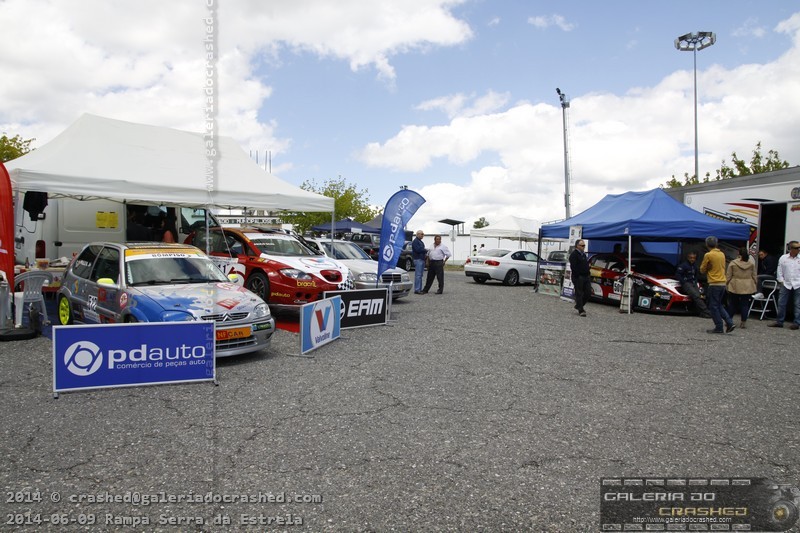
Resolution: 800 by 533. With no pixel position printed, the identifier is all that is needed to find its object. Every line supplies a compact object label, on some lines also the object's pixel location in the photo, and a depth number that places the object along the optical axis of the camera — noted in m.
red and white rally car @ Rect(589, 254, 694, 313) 12.20
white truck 11.46
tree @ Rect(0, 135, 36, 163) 29.72
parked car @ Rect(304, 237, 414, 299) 11.77
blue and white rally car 6.32
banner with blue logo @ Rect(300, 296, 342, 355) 7.03
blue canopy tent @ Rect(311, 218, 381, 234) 29.51
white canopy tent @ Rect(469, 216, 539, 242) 27.89
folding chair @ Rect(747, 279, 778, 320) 11.63
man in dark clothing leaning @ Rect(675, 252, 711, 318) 11.64
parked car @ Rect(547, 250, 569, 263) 17.95
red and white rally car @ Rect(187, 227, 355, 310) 9.62
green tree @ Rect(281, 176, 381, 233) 49.19
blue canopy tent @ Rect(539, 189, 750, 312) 12.41
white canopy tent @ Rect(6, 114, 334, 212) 8.88
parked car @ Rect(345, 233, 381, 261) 27.07
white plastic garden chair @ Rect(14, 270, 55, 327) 7.94
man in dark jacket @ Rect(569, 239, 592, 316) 11.75
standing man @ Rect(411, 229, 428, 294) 14.92
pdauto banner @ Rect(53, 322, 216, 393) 5.10
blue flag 10.26
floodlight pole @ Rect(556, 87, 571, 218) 26.16
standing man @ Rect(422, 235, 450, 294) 15.02
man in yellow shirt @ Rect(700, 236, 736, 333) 9.71
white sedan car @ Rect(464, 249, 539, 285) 19.81
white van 9.94
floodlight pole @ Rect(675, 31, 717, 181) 30.52
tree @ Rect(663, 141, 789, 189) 28.83
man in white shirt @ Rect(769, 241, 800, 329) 10.38
